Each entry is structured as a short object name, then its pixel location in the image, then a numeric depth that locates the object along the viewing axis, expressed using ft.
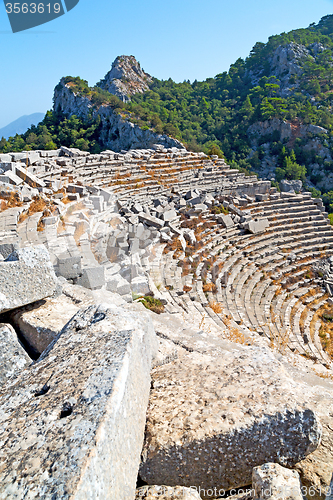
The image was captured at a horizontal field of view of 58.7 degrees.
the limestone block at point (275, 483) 4.97
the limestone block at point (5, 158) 36.41
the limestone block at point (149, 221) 36.01
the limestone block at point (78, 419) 4.23
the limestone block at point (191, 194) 47.78
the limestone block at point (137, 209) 37.24
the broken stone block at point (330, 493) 4.65
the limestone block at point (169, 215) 38.99
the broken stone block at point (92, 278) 17.04
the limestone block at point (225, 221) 45.22
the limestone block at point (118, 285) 18.52
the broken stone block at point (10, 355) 7.79
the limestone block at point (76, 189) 34.81
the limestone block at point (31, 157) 38.94
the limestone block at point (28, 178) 31.22
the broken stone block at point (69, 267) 16.83
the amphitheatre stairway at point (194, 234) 24.66
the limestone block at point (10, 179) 28.19
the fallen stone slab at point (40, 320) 9.14
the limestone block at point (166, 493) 5.28
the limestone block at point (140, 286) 21.52
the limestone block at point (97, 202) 33.35
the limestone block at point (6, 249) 14.64
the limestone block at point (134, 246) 29.24
